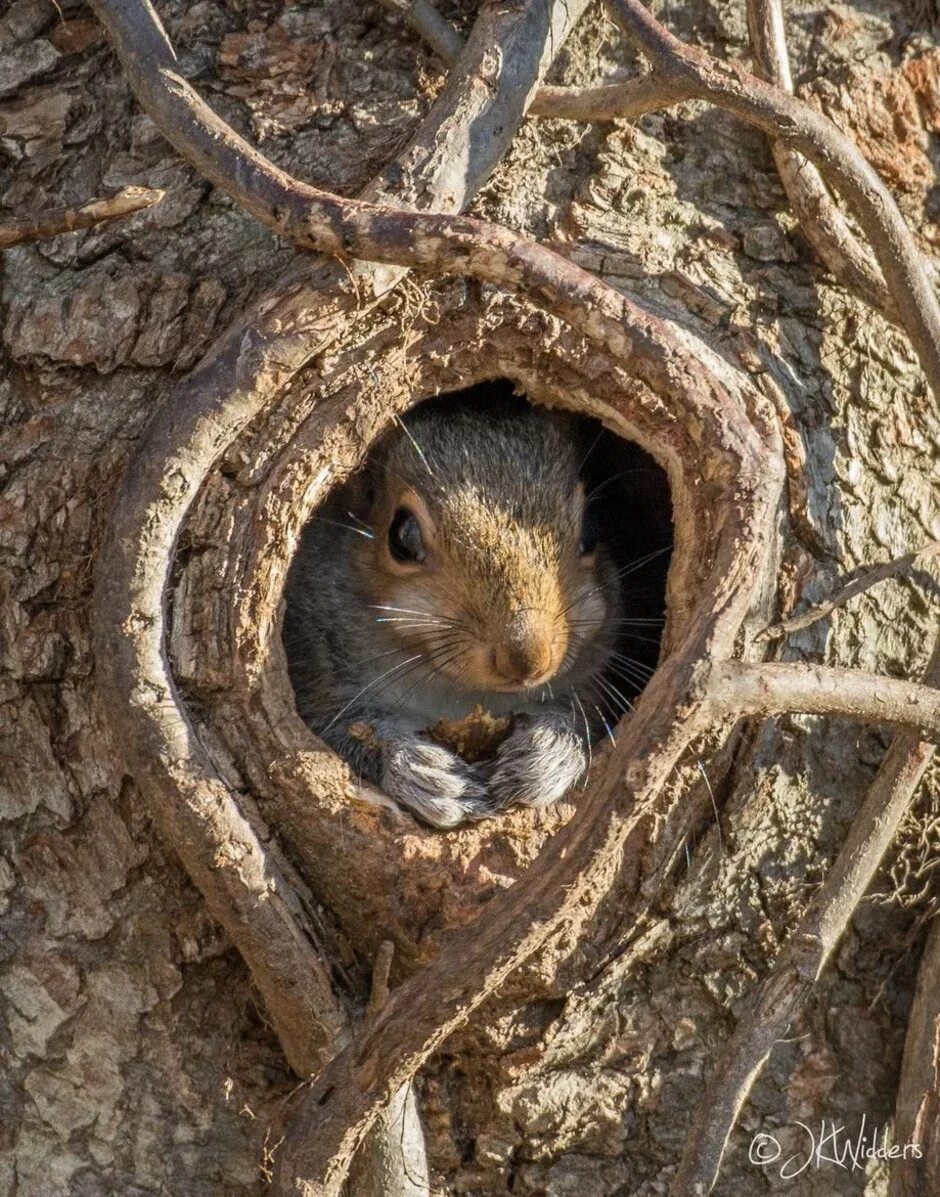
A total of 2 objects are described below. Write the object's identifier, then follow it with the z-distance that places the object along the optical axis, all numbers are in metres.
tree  5.18
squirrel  6.33
